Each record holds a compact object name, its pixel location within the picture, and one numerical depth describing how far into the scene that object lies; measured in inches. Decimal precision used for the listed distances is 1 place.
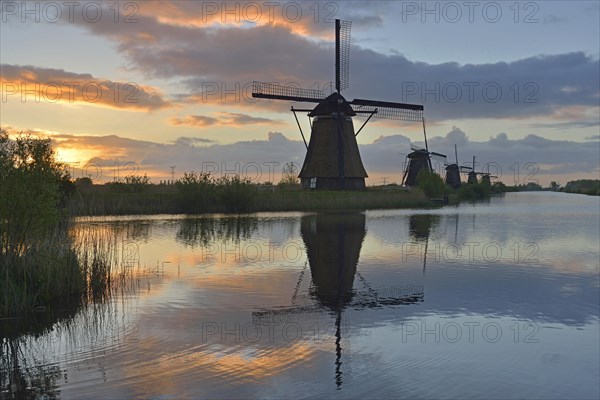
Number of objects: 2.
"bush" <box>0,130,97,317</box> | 437.1
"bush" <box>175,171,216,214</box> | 1617.9
